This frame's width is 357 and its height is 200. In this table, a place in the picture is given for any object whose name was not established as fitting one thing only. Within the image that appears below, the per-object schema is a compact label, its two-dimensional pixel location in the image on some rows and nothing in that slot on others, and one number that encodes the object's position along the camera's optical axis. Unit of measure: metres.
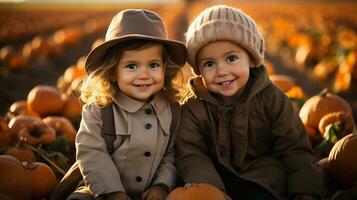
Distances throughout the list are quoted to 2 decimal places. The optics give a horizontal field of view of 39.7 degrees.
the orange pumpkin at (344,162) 3.59
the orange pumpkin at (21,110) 5.45
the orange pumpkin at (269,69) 7.27
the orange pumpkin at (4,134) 4.37
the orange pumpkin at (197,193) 3.01
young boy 3.37
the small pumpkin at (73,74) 7.08
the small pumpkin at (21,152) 4.05
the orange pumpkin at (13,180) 3.32
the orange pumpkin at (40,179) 3.62
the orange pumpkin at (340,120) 4.26
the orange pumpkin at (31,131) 4.43
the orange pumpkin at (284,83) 5.81
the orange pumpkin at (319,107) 4.91
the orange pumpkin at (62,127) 4.82
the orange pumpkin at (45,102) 5.71
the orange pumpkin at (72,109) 5.79
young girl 3.21
